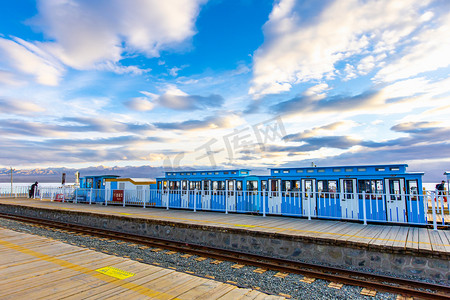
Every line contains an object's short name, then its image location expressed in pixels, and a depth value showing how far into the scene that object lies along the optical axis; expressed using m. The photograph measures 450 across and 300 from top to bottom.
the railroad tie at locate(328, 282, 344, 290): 6.44
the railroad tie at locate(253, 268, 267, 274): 7.48
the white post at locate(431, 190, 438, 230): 9.80
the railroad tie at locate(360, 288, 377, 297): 6.04
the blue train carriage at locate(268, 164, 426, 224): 12.09
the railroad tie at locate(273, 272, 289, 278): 7.17
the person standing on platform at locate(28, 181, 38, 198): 30.68
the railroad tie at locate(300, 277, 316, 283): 6.82
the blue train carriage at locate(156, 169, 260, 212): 16.56
